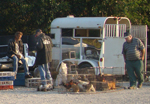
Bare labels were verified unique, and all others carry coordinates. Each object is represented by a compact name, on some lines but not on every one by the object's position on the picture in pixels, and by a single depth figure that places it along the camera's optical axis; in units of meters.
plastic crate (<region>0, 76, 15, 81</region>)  16.66
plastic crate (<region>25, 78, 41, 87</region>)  17.86
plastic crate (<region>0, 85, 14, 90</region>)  16.72
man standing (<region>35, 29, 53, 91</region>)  16.06
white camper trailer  20.37
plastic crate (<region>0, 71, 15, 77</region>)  16.58
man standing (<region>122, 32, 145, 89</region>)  16.48
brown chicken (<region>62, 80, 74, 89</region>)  15.42
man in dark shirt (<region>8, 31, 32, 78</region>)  17.80
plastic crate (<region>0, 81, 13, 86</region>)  16.60
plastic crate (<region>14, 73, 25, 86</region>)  18.39
